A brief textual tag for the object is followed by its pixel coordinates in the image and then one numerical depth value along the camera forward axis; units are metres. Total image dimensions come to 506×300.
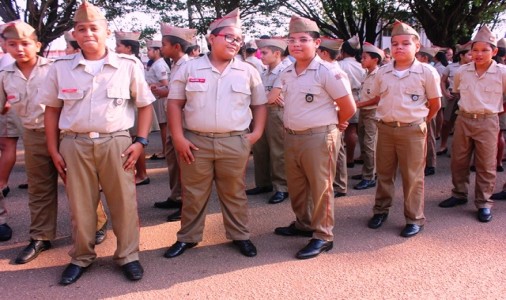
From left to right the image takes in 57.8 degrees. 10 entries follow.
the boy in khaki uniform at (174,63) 4.86
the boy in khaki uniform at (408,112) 4.11
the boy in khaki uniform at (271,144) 5.47
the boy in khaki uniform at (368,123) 5.93
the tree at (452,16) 14.09
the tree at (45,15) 10.68
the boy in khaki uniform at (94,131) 3.27
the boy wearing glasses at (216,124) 3.58
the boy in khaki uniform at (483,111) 4.59
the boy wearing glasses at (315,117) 3.68
